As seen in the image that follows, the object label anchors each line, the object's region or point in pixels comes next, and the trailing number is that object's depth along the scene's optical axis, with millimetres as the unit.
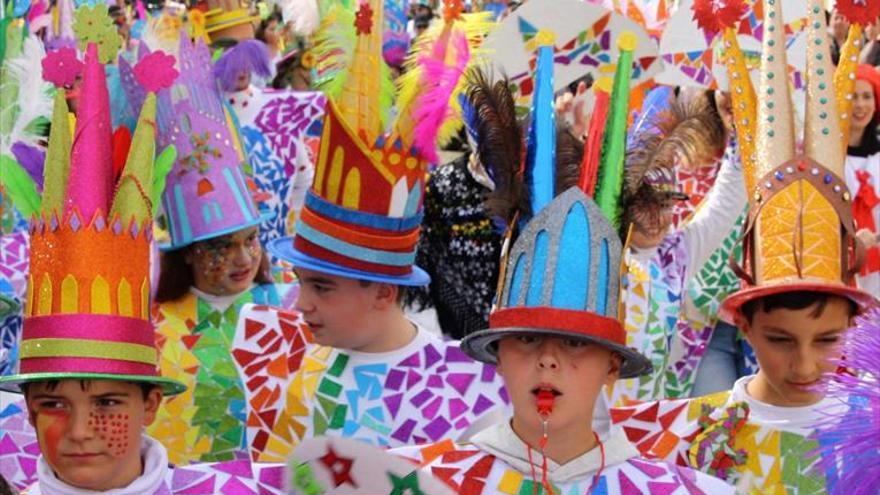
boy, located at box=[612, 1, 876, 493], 5449
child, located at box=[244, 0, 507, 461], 6062
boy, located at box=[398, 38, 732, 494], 4730
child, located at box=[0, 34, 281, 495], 4707
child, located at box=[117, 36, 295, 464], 6926
